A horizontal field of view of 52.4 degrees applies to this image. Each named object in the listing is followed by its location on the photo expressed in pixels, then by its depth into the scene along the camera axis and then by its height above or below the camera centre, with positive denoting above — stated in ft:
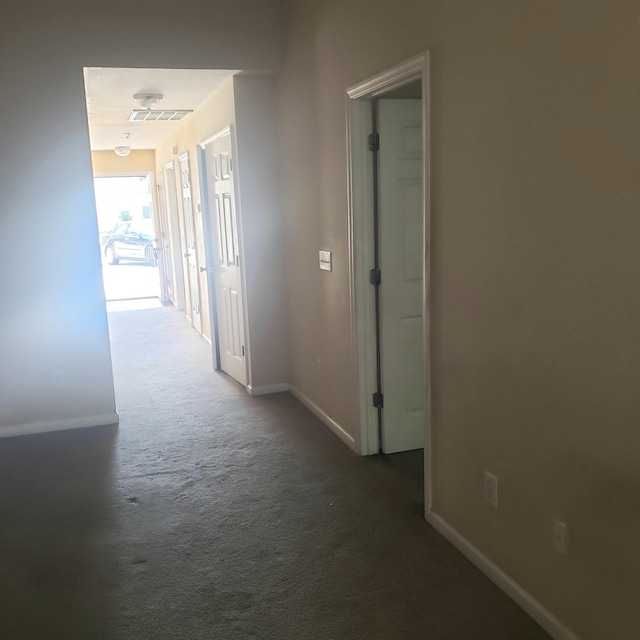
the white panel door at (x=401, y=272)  11.77 -1.12
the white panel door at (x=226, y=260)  17.43 -1.16
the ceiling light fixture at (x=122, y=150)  30.42 +3.38
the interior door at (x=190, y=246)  24.47 -1.02
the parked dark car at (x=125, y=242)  52.26 -1.58
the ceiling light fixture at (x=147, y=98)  17.16 +3.26
